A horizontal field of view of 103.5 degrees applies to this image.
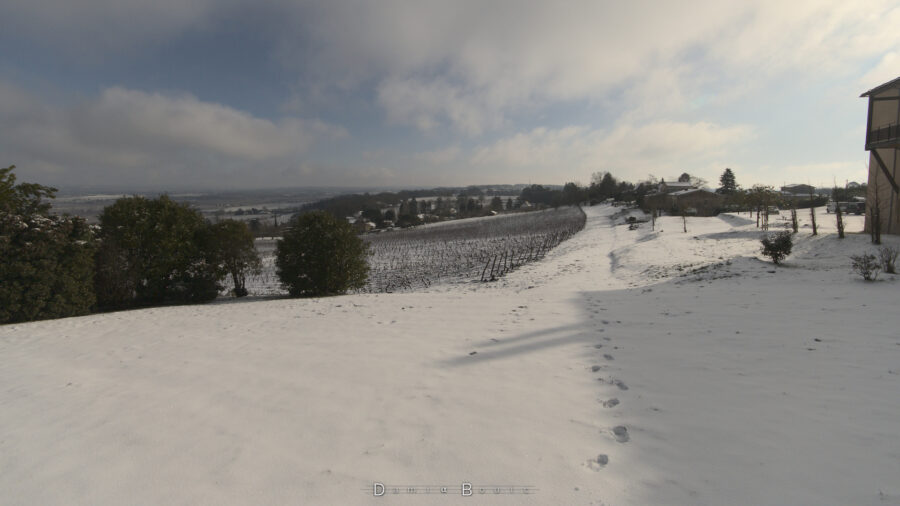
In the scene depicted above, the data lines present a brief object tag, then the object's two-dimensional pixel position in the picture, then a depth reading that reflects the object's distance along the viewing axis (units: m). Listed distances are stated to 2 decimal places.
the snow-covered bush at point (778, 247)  11.50
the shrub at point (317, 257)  13.33
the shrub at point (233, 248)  13.52
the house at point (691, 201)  46.78
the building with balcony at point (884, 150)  15.00
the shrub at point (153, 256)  10.98
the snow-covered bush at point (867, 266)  8.20
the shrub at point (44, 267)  8.34
